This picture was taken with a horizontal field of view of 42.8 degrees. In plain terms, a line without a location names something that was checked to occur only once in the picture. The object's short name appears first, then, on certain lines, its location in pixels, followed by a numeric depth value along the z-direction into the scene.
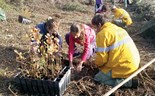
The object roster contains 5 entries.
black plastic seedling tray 2.97
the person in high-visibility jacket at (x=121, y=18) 6.09
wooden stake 2.90
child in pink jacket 3.26
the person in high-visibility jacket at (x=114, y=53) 3.13
